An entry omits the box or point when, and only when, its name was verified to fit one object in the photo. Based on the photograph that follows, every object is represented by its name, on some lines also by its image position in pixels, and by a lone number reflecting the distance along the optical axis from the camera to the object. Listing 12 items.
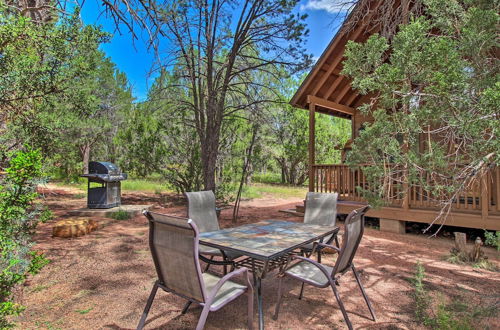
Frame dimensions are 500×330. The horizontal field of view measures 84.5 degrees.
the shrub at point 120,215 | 6.95
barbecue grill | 7.21
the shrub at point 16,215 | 1.69
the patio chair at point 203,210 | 3.62
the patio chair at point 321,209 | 3.79
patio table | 2.20
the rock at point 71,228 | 5.09
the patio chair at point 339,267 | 2.20
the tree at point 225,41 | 6.27
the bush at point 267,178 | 21.97
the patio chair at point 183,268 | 1.79
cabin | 4.89
